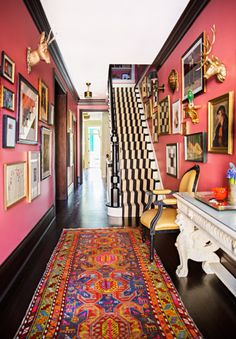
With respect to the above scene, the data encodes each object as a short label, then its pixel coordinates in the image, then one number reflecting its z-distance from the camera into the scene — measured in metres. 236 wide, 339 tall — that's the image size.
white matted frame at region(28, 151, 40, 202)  2.87
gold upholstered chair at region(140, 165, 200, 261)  2.75
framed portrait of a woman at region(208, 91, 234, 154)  2.24
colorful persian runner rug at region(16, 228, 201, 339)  1.69
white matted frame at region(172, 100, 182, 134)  3.69
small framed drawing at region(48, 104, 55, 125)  4.04
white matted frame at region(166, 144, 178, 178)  3.96
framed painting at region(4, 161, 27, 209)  2.16
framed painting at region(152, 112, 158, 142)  5.19
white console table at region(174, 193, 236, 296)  1.62
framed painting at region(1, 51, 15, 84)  2.05
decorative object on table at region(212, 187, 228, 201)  2.01
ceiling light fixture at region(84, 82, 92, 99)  6.66
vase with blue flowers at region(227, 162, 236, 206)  1.88
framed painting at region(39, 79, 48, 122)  3.40
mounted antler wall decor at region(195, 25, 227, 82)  2.32
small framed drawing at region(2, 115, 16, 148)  2.11
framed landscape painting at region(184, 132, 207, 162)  2.86
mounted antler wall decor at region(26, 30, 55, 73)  2.76
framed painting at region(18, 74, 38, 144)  2.54
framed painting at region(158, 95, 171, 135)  4.25
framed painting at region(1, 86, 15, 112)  2.06
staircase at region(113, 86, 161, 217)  4.83
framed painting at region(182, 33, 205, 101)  2.84
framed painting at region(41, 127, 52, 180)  3.62
